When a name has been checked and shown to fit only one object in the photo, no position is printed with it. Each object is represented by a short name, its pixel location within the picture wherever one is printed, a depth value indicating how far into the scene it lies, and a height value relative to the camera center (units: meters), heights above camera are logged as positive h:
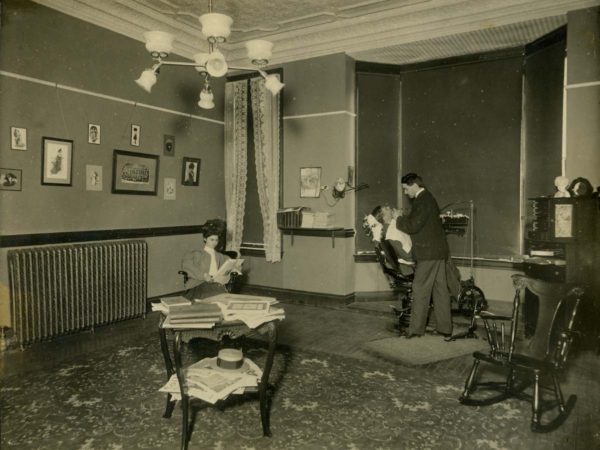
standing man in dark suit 5.23 -0.60
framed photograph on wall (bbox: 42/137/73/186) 5.09 +0.56
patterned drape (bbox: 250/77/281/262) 7.19 +0.88
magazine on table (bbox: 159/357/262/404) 2.83 -1.09
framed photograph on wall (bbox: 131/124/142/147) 6.10 +1.03
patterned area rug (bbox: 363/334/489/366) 4.51 -1.43
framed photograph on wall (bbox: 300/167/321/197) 6.96 +0.48
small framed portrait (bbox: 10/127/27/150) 4.77 +0.76
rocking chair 3.06 -0.99
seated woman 4.66 -0.58
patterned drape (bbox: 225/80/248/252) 7.47 +0.90
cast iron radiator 4.75 -0.87
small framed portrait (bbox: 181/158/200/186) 6.98 +0.62
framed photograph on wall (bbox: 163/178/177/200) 6.69 +0.33
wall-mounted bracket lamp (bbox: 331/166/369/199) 6.68 +0.39
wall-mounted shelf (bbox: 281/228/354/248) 6.80 -0.30
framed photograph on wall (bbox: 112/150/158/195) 5.91 +0.52
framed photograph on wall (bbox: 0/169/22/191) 4.70 +0.32
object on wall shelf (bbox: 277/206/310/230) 6.87 -0.08
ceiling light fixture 3.42 +1.33
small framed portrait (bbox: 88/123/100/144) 5.56 +0.95
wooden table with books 2.87 -0.93
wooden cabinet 4.86 -0.24
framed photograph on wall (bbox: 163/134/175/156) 6.62 +0.97
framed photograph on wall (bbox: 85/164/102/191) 5.56 +0.41
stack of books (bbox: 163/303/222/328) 2.96 -0.69
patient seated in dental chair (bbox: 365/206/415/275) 5.53 -0.34
